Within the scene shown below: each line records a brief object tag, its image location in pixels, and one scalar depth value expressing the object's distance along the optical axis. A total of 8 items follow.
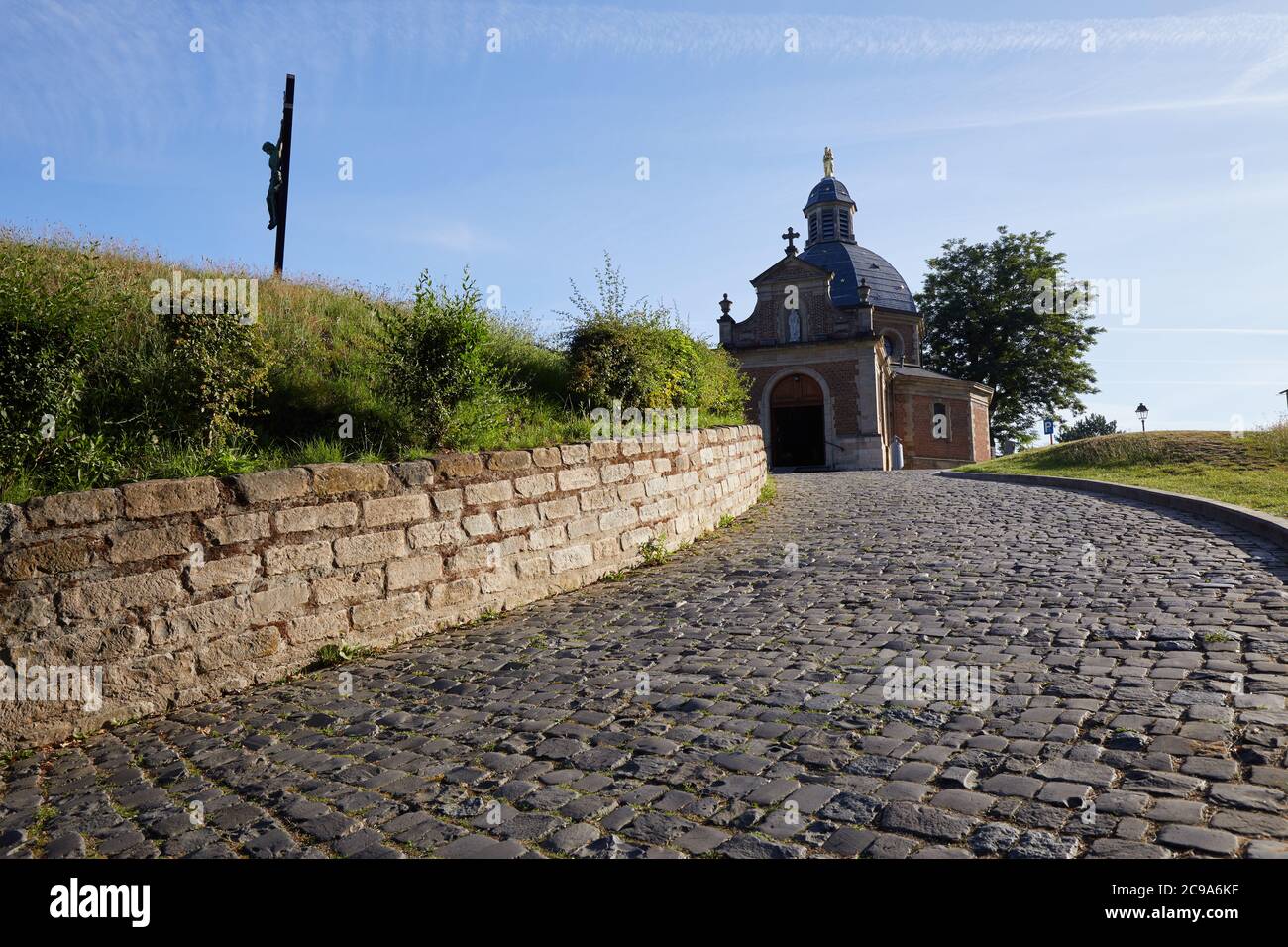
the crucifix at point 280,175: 12.48
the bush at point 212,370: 6.40
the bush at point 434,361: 7.54
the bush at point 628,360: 10.29
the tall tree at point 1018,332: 45.09
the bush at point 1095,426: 64.75
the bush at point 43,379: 5.14
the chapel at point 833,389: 32.69
